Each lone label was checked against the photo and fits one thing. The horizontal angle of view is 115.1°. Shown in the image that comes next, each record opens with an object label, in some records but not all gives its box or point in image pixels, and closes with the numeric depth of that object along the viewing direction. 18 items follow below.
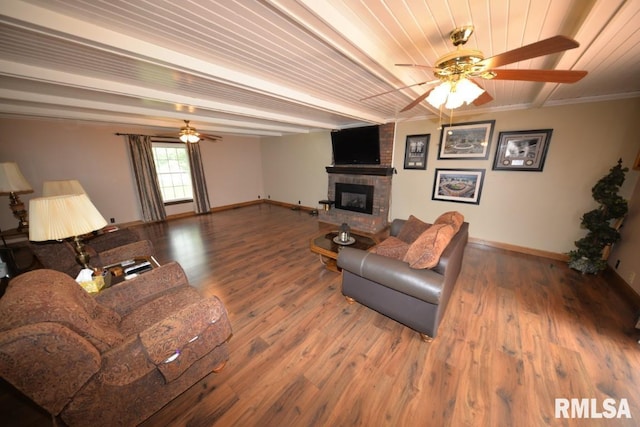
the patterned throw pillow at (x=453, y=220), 2.06
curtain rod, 4.64
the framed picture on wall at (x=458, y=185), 3.67
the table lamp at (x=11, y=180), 2.64
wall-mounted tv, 4.48
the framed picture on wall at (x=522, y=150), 3.09
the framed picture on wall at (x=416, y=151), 4.08
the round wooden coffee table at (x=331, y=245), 2.78
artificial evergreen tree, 2.55
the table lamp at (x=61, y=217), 1.26
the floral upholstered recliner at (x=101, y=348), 0.85
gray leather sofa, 1.64
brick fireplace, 4.48
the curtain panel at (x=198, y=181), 5.68
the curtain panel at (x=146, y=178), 4.85
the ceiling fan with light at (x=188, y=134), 3.74
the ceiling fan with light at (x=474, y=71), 1.03
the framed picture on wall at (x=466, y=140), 3.48
